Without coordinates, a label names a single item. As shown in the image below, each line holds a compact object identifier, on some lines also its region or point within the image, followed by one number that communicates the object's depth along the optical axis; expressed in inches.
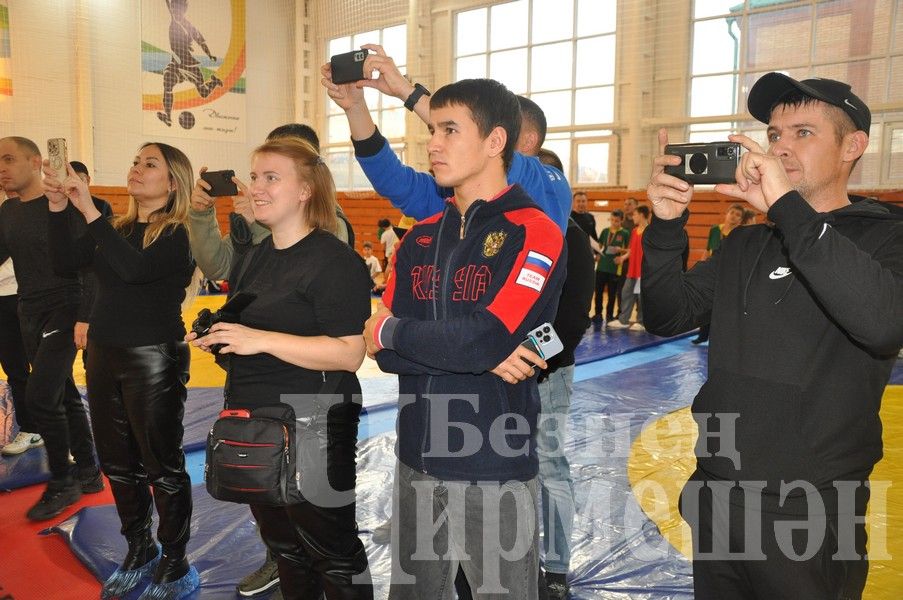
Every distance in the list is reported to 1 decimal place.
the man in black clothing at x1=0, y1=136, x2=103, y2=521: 171.3
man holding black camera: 72.5
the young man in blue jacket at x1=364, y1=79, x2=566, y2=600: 80.5
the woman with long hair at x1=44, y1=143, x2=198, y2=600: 129.0
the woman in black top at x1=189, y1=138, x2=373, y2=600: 101.4
